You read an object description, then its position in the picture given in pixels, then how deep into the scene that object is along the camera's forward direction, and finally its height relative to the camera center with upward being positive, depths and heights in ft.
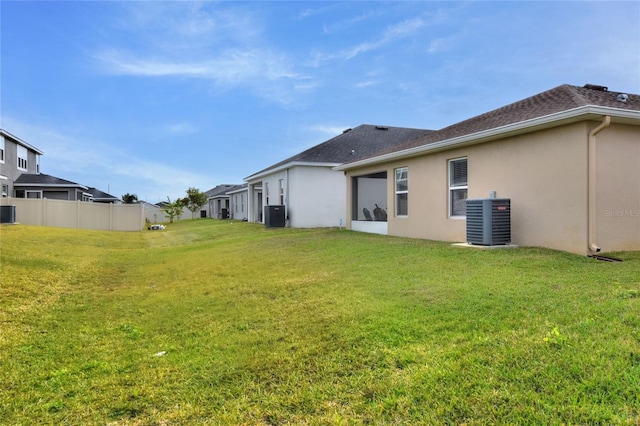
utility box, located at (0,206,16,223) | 63.31 +0.16
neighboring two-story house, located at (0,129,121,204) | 87.89 +8.70
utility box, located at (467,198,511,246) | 29.48 -0.65
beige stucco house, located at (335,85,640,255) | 25.16 +3.21
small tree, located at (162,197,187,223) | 125.29 +1.67
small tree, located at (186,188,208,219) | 155.12 +5.93
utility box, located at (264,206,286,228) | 68.39 -0.44
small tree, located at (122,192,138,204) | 165.46 +6.85
